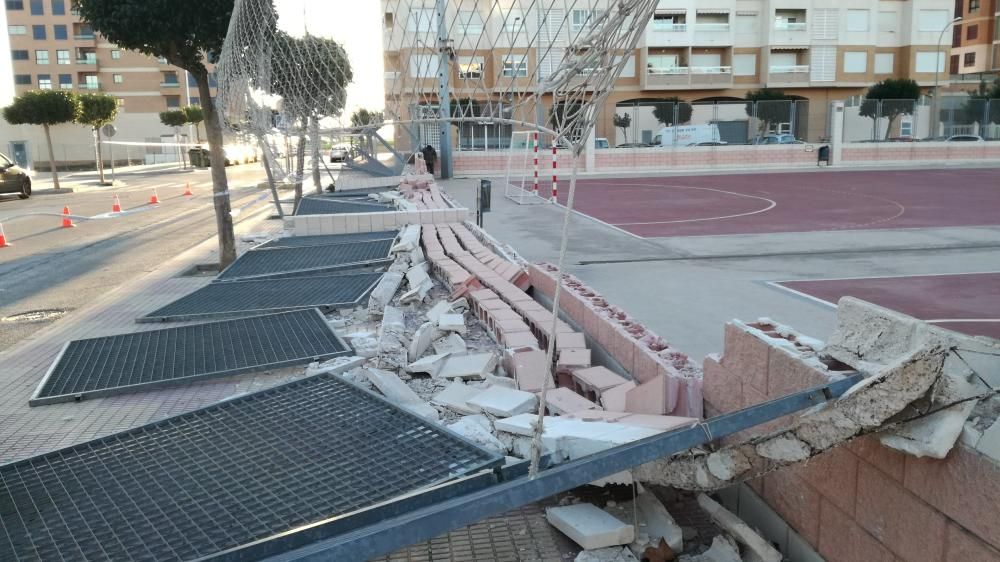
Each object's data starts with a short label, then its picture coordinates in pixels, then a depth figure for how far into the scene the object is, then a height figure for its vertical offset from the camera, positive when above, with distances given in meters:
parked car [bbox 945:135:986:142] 39.09 +0.91
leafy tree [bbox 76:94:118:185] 36.88 +2.78
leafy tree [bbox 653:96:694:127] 43.34 +2.70
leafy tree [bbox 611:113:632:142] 47.52 +2.44
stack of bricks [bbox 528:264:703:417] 4.27 -1.18
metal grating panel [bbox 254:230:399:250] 11.68 -1.12
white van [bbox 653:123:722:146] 42.56 +1.40
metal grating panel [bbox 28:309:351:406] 5.83 -1.51
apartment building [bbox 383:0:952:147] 56.69 +7.97
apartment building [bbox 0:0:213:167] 81.56 +10.98
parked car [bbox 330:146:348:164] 24.36 +0.39
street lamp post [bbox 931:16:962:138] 42.88 +4.50
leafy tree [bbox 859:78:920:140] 51.88 +4.42
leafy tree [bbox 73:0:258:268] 9.73 +1.77
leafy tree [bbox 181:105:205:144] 56.97 +3.80
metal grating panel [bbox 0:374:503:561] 3.46 -1.55
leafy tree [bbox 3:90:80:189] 34.03 +2.66
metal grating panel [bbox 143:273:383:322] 7.91 -1.38
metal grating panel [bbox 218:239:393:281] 9.80 -1.22
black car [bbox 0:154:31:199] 27.95 -0.34
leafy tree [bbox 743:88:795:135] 42.06 +2.56
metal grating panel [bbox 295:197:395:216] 14.69 -0.80
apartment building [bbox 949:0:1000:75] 68.12 +10.45
